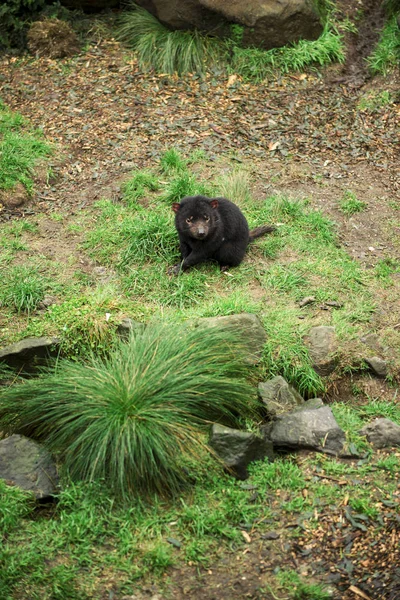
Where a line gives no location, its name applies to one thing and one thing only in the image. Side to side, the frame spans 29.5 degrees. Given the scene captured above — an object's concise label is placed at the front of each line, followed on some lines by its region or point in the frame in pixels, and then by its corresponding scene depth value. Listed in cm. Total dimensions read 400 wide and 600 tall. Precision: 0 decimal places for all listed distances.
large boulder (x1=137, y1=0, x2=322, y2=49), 829
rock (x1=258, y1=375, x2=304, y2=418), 498
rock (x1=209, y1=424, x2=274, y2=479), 449
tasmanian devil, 596
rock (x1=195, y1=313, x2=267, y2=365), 529
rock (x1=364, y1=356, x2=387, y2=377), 544
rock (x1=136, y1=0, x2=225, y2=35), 834
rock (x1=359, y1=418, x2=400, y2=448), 477
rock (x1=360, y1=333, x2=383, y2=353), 559
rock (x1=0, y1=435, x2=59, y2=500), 444
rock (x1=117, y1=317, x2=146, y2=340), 540
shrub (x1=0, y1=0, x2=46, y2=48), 864
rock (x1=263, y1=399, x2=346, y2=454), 471
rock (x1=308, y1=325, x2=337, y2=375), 544
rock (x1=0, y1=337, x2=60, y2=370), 534
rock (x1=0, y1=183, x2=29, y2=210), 707
